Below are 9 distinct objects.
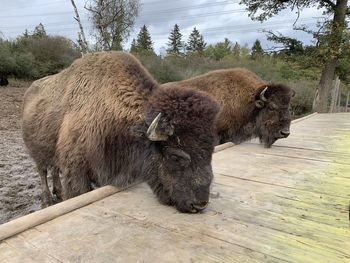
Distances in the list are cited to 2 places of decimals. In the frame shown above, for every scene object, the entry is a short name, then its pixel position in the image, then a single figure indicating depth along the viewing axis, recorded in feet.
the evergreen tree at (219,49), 183.82
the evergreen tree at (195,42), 205.87
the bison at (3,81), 65.67
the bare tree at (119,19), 75.45
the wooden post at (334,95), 53.06
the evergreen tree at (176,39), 206.69
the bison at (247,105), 17.84
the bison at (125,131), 8.23
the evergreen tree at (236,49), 222.77
